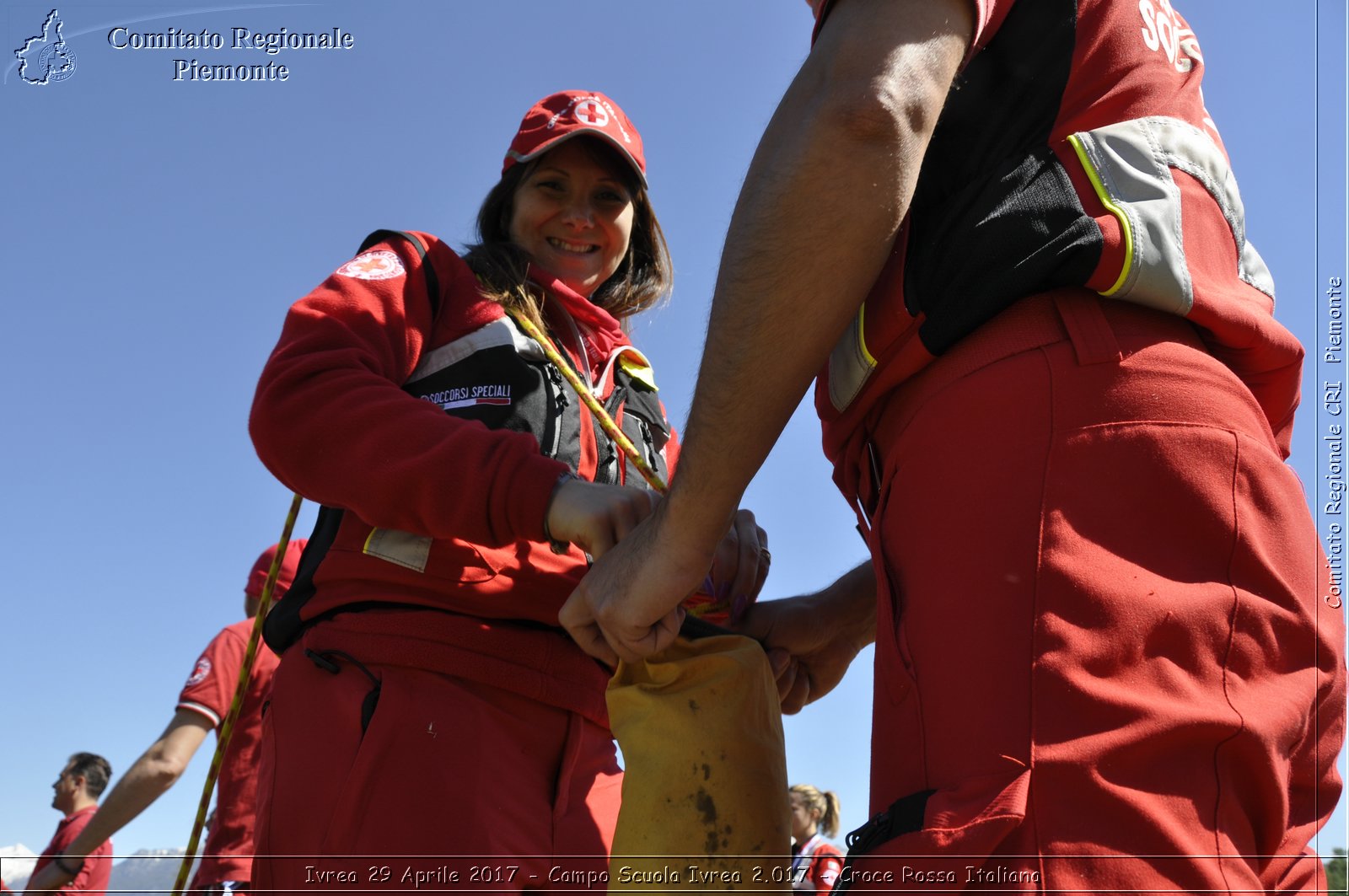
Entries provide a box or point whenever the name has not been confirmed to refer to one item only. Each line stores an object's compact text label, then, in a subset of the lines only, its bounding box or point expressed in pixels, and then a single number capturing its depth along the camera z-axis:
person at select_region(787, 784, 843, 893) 8.95
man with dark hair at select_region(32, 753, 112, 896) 9.50
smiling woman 2.48
